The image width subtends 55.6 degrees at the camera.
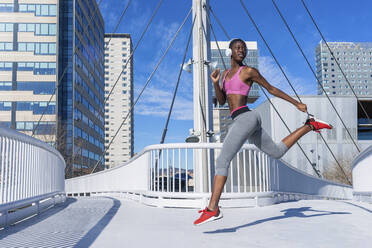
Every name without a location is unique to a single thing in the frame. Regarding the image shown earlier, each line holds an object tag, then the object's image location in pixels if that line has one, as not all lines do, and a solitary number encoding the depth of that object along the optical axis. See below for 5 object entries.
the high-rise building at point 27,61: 56.25
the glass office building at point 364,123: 56.48
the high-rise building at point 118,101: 140.38
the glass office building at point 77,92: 57.12
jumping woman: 3.40
